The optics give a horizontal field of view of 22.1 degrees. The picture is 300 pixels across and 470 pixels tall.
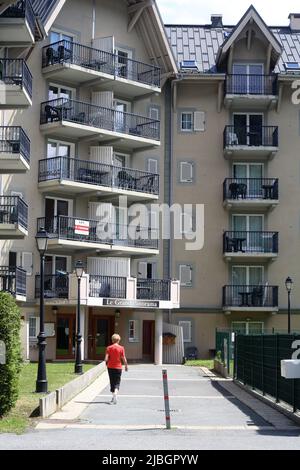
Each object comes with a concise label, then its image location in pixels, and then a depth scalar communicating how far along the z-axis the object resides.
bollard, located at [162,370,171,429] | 13.84
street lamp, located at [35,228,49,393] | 19.11
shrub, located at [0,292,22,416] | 14.61
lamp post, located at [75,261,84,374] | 27.22
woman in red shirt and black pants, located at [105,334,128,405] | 19.12
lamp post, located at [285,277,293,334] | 38.28
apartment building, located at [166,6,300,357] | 45.53
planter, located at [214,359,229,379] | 29.87
